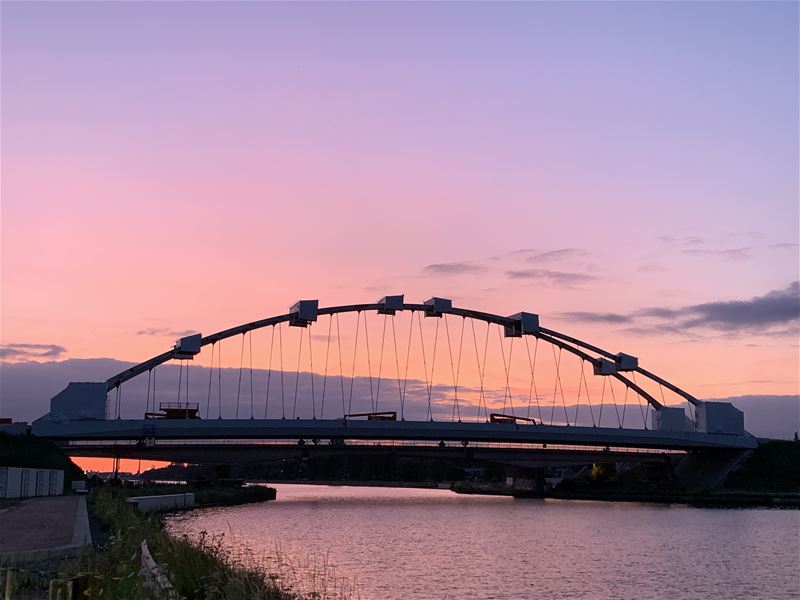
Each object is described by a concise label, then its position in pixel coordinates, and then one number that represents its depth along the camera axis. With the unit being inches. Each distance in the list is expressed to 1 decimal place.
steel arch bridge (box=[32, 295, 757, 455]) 4087.1
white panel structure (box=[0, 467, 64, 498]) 2549.2
